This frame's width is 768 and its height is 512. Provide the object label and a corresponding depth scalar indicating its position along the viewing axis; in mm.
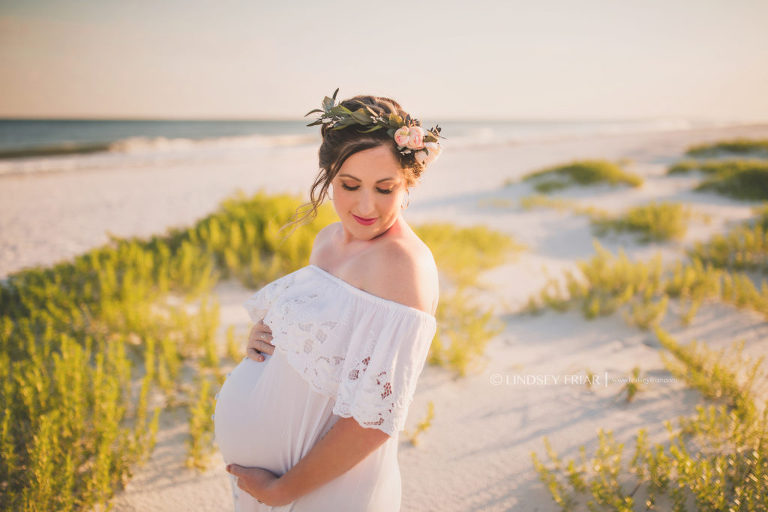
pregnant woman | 1184
